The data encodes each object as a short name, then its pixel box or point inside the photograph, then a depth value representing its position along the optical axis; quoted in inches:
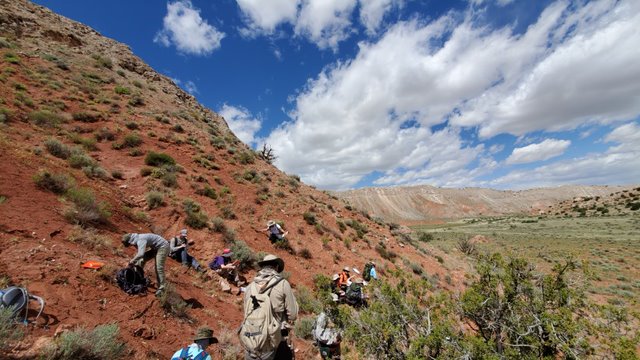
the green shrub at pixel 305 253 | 495.8
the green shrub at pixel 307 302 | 335.3
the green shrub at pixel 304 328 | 275.4
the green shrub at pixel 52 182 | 298.5
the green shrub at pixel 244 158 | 762.9
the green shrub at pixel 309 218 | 610.0
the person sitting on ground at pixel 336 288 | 371.6
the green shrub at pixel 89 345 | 144.2
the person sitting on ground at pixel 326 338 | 221.1
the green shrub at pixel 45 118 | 478.9
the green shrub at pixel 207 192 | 519.0
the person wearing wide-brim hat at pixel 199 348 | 166.4
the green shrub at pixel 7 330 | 133.2
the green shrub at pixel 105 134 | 557.5
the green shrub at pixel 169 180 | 494.3
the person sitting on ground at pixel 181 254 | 326.6
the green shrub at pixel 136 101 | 769.4
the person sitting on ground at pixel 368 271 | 440.5
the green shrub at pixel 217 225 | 430.3
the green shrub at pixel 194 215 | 415.6
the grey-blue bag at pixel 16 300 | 149.0
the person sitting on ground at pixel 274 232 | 486.0
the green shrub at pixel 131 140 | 569.9
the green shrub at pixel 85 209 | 278.7
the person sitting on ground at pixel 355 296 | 349.5
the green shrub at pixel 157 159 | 537.7
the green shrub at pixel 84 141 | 500.1
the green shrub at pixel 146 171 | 493.0
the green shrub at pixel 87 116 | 577.0
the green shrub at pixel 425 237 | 1307.3
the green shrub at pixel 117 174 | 461.1
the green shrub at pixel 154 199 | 423.5
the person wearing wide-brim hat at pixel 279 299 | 147.1
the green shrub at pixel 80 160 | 407.5
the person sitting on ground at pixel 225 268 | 343.0
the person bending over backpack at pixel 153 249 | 236.1
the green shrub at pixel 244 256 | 383.2
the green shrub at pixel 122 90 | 788.0
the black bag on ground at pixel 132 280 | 222.2
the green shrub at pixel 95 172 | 408.5
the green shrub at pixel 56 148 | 403.9
